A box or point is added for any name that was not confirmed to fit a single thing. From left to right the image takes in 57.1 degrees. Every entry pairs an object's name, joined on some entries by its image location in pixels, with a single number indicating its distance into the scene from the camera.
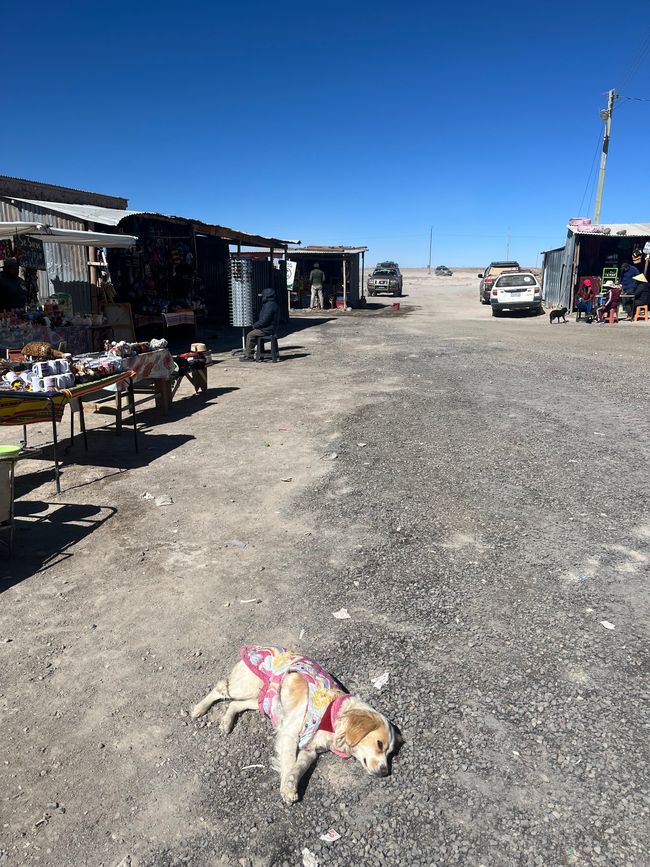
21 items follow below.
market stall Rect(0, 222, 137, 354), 9.34
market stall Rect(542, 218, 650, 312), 23.78
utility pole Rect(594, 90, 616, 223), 31.27
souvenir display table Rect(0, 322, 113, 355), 9.46
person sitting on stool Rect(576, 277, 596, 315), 22.73
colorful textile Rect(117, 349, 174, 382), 7.89
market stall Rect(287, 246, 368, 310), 29.81
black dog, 22.14
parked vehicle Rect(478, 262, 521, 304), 33.03
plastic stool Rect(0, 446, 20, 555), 4.37
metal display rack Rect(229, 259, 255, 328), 16.34
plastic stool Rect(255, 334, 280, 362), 13.98
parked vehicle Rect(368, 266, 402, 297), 38.34
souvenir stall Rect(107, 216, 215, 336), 14.19
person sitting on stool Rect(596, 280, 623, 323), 22.06
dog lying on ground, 2.60
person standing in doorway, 29.80
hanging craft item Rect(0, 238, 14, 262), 10.18
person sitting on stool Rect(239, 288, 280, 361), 13.44
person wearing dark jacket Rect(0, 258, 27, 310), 9.77
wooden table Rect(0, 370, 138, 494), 5.69
